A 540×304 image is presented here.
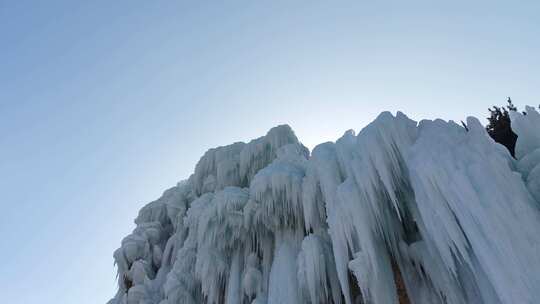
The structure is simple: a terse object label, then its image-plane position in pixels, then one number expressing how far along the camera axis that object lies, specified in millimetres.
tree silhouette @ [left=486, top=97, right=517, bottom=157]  13825
